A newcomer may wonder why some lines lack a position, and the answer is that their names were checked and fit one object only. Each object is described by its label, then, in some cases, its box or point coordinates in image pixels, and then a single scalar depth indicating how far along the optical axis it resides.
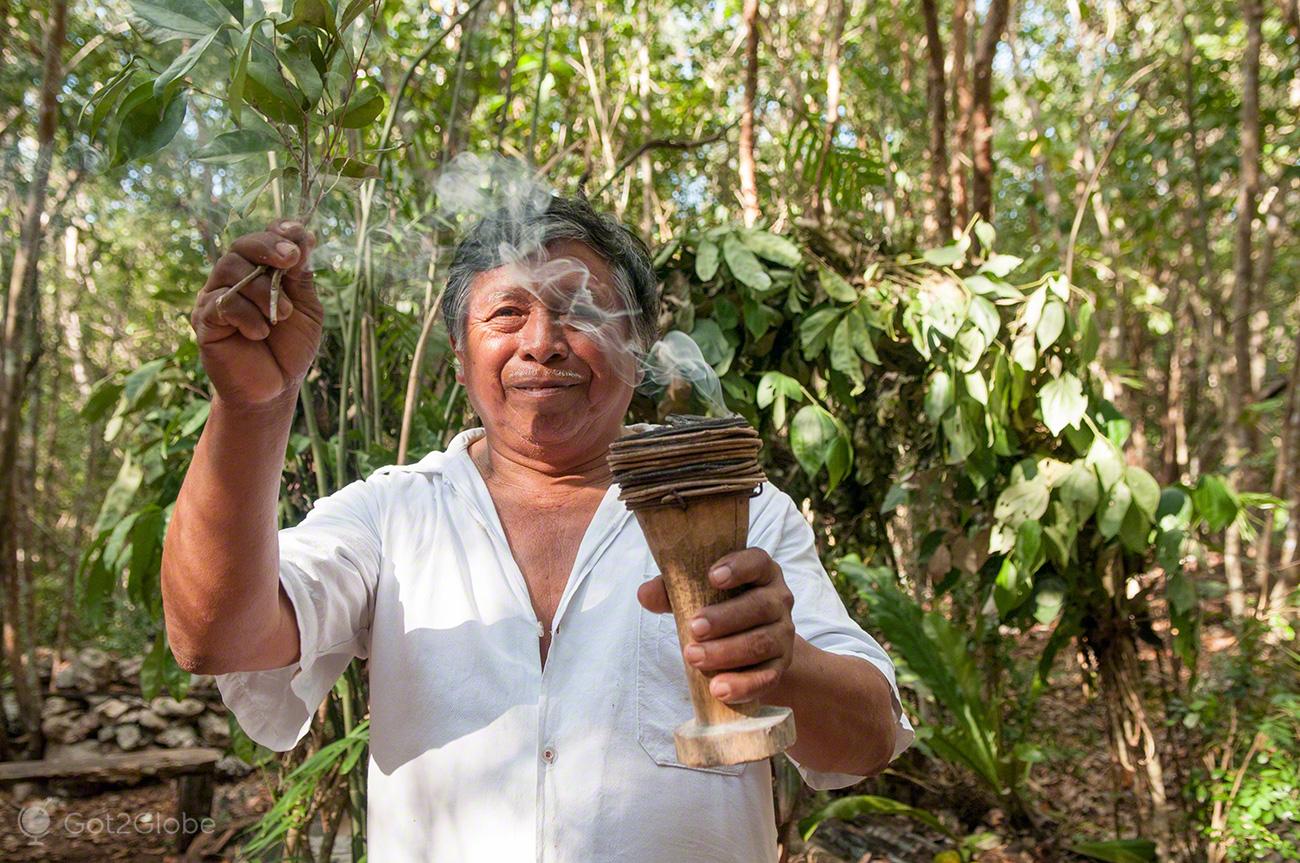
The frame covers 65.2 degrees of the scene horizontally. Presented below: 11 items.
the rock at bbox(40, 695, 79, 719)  7.38
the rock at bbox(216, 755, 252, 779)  6.90
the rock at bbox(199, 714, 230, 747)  7.71
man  1.18
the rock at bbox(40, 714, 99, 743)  7.24
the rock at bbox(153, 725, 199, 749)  7.50
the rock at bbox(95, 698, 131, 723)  7.53
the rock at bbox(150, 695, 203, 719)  7.64
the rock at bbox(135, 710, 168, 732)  7.57
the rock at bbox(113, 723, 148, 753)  7.39
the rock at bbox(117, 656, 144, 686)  7.86
